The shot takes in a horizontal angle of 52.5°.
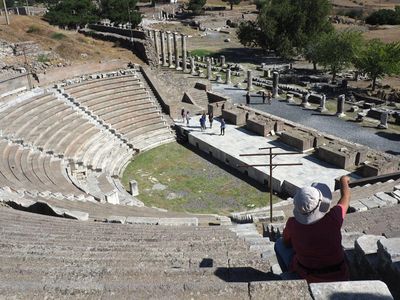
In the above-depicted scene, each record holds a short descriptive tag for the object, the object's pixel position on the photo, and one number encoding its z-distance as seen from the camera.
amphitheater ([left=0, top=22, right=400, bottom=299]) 4.21
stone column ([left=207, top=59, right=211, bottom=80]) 34.03
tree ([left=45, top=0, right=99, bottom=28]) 45.81
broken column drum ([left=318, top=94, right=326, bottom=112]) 26.11
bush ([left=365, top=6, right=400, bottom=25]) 66.81
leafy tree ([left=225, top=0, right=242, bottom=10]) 87.16
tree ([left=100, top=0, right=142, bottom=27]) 49.72
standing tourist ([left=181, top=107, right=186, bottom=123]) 24.69
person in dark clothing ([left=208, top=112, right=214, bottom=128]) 23.86
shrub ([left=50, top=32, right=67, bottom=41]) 35.24
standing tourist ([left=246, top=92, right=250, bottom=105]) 27.79
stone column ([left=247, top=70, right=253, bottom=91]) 30.58
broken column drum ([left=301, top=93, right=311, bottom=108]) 27.25
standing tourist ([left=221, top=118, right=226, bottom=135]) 22.28
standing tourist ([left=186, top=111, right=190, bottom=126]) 24.33
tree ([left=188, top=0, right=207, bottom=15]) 78.56
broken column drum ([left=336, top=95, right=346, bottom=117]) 24.94
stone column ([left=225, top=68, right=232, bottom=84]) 33.17
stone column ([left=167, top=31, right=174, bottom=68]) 38.22
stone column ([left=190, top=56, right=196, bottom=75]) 35.66
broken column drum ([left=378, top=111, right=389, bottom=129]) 22.82
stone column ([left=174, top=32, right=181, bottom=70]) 37.23
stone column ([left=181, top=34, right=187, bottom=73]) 36.57
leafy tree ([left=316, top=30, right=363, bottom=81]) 32.84
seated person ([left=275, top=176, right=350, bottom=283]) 4.16
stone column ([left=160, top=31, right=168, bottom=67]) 38.67
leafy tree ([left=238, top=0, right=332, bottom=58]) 41.47
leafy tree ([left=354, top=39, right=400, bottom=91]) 29.12
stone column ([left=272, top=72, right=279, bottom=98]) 29.12
